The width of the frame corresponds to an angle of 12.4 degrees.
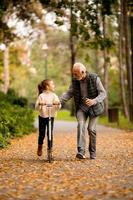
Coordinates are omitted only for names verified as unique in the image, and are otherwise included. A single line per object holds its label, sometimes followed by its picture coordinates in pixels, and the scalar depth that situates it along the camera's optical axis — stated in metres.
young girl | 13.21
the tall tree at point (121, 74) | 40.69
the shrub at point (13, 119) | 18.67
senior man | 13.21
